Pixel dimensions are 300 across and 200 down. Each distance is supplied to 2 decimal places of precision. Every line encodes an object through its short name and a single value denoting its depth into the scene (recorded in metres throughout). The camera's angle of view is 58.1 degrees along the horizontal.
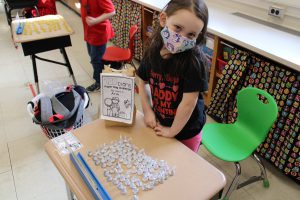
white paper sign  0.99
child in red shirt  2.20
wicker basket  1.65
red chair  2.35
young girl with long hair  0.90
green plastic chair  1.39
